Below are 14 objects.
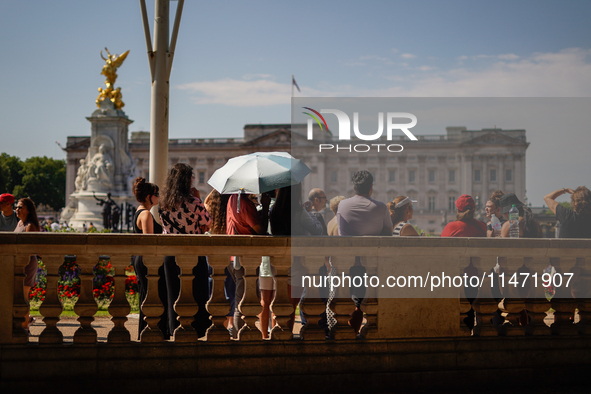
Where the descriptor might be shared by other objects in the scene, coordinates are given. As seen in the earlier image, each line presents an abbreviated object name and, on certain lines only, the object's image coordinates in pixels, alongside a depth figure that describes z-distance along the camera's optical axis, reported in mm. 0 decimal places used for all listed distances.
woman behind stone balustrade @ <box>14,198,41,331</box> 6496
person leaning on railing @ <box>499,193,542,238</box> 6243
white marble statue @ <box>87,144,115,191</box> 34312
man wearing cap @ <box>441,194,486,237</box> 5668
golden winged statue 33250
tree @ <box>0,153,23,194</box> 101188
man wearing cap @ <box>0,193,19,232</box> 7043
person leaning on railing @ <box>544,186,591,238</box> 5871
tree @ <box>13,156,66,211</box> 104312
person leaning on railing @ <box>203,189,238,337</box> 5797
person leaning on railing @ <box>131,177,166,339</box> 5266
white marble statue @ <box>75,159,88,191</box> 34972
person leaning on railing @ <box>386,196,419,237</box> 6359
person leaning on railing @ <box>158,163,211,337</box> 5359
